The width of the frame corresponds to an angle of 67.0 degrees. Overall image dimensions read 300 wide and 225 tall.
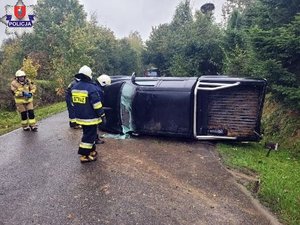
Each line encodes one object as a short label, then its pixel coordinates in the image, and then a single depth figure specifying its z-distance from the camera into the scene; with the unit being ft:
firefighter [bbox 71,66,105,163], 14.49
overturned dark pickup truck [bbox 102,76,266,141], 17.68
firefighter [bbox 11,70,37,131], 20.56
